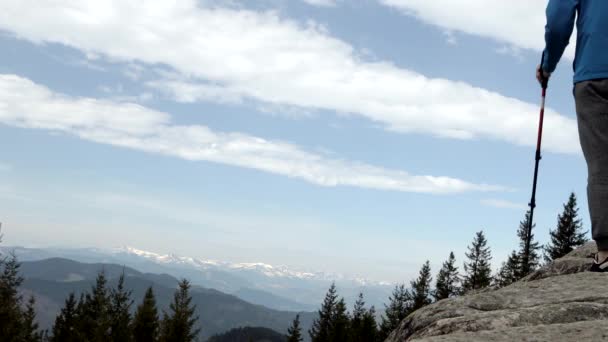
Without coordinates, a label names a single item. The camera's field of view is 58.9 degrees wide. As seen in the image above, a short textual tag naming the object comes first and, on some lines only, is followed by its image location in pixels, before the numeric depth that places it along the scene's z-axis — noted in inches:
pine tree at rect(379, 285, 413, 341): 2888.8
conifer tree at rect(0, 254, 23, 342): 1717.5
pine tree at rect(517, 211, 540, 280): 2337.4
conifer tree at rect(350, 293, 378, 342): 2837.1
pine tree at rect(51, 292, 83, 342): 2669.3
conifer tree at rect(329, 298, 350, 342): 2915.8
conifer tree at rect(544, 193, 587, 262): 2226.9
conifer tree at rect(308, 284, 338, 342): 3016.7
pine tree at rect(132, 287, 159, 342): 2146.9
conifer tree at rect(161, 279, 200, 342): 2000.5
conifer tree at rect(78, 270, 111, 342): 2053.4
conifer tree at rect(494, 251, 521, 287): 2348.7
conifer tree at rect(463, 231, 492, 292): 2664.9
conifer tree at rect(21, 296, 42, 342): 2404.0
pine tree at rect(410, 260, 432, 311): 2837.1
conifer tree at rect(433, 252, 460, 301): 2841.8
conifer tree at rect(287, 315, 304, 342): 2876.5
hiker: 202.8
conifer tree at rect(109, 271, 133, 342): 2292.1
